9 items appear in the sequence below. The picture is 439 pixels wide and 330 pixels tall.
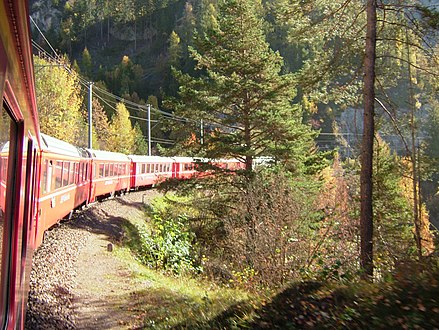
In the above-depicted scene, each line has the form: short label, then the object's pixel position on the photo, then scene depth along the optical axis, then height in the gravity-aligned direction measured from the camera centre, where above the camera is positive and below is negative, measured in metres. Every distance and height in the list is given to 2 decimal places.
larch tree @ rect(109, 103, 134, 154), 57.19 +5.49
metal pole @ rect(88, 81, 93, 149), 22.94 +3.06
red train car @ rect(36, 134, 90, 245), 9.50 -0.09
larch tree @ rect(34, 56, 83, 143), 37.57 +5.80
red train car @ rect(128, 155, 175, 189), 29.23 +0.73
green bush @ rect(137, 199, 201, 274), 14.84 -2.15
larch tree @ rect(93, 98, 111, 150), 56.58 +6.15
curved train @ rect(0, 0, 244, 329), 2.08 +0.17
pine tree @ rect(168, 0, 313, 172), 16.97 +3.07
